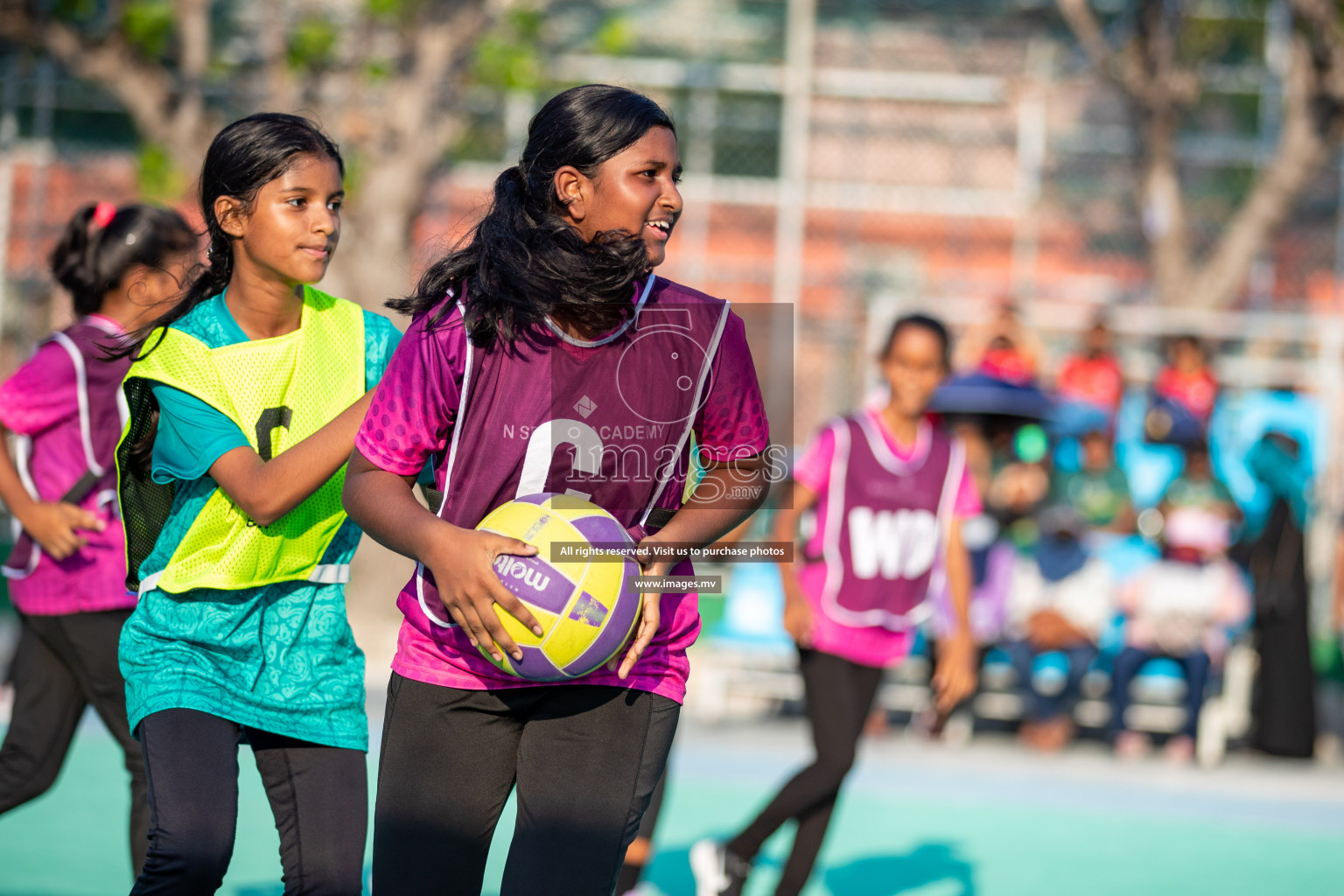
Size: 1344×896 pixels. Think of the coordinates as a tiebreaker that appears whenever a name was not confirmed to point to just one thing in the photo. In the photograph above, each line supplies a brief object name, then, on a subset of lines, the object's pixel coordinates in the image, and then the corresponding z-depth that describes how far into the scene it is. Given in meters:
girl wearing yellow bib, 5.82
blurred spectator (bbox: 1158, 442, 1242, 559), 17.05
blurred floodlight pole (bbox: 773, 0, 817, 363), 26.61
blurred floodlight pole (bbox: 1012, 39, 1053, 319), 27.42
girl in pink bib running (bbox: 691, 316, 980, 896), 9.36
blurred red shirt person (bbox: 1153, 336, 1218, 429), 20.47
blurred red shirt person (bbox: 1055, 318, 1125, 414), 20.97
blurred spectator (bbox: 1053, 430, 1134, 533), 18.08
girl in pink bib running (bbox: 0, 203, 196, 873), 8.09
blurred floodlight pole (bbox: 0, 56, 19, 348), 25.39
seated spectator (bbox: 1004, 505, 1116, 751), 16.78
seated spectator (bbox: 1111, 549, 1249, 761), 16.52
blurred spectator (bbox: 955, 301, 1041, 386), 19.91
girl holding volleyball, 5.04
